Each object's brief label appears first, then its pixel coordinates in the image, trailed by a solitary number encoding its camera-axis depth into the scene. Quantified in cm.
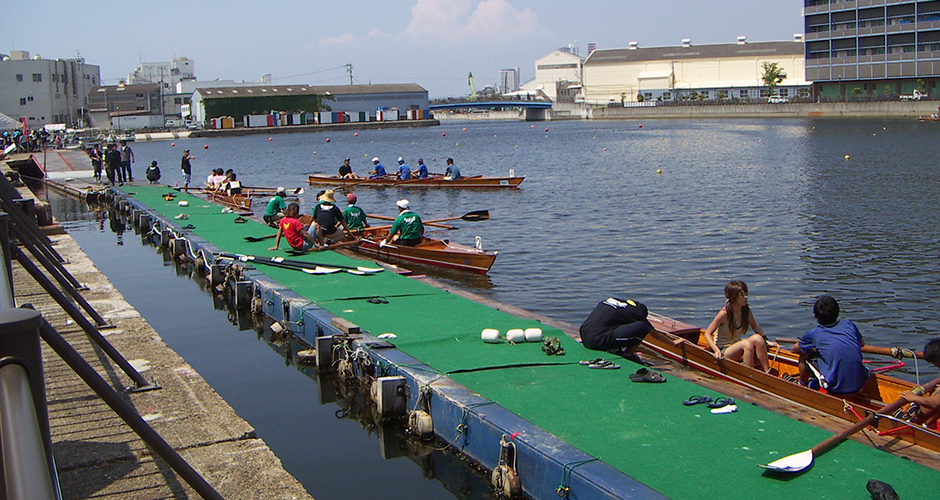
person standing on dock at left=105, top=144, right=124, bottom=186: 4144
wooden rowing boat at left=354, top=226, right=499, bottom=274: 2056
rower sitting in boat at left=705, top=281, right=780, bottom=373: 1024
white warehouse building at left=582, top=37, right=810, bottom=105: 14525
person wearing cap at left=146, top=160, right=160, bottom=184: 4135
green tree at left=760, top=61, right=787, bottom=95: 13650
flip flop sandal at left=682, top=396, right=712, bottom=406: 876
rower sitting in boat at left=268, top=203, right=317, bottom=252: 1938
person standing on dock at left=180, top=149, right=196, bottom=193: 3859
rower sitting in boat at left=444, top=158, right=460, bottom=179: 4045
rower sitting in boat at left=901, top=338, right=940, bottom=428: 794
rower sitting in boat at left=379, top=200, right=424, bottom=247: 2080
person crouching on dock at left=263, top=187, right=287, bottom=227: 2472
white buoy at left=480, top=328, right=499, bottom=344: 1129
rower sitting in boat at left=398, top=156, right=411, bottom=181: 4219
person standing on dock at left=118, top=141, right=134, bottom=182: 4317
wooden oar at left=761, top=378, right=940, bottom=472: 688
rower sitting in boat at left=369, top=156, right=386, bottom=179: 4231
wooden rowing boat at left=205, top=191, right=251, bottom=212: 3203
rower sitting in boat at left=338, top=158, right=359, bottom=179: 4322
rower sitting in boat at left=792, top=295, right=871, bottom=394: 905
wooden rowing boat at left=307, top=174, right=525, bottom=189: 4081
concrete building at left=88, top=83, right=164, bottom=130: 13775
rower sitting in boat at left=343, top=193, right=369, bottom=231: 2222
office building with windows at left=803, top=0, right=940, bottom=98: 10088
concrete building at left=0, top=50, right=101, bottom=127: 11619
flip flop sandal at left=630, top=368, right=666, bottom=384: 950
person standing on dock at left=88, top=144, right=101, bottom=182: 4537
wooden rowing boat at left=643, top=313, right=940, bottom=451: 796
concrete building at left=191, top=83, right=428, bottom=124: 13938
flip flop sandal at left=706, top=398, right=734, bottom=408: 867
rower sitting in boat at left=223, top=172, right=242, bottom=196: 3379
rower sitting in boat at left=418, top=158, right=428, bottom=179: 4238
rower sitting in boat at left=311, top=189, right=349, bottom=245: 2062
